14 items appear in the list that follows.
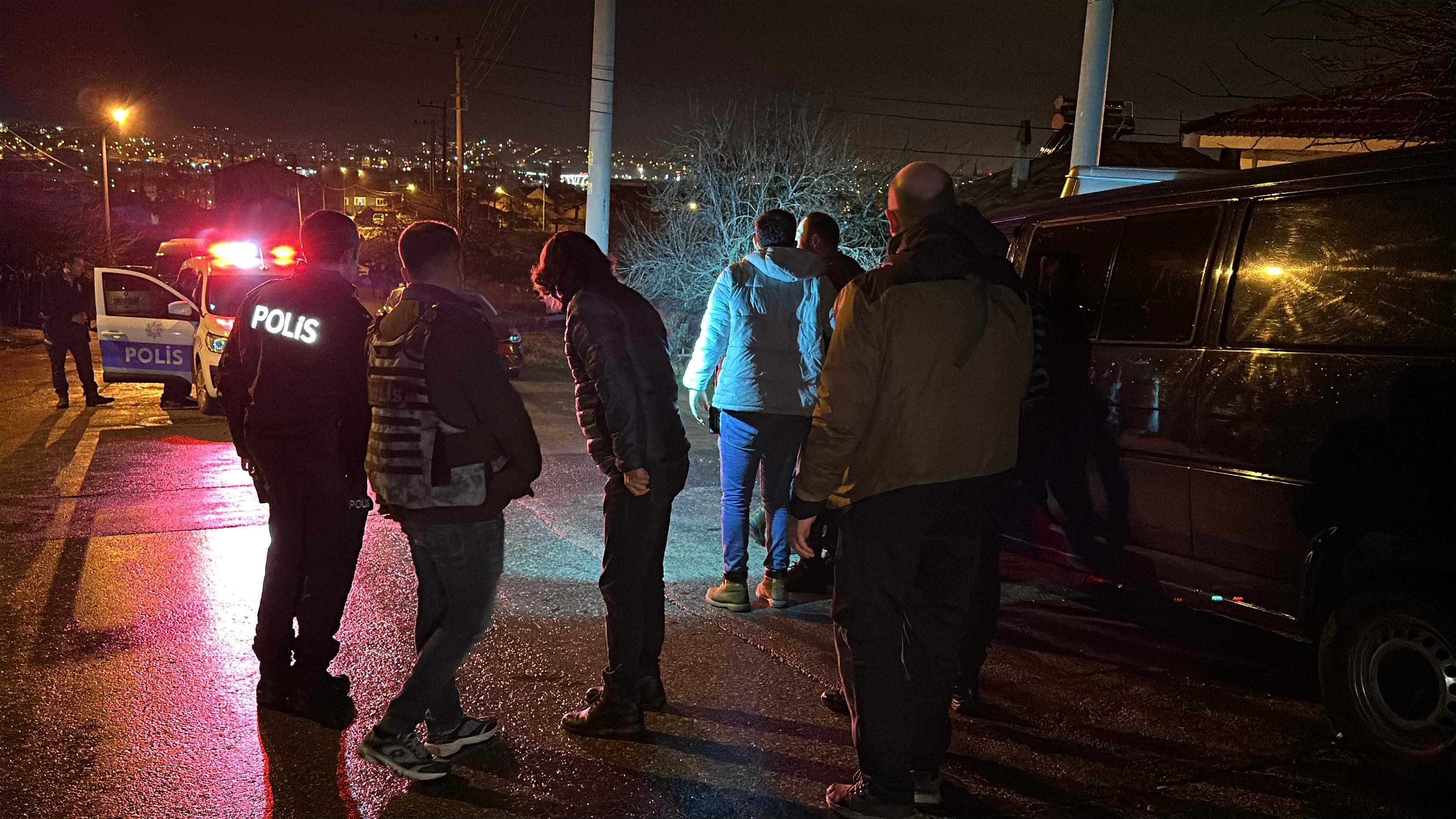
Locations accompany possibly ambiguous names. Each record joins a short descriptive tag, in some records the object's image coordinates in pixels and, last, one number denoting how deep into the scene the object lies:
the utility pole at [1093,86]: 10.29
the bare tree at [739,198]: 20.31
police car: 11.35
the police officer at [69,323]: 11.28
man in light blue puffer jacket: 4.76
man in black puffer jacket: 3.42
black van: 3.18
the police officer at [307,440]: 3.58
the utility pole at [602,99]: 11.50
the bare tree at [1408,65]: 6.34
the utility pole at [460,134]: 35.09
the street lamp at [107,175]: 30.95
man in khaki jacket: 2.86
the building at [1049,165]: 29.98
